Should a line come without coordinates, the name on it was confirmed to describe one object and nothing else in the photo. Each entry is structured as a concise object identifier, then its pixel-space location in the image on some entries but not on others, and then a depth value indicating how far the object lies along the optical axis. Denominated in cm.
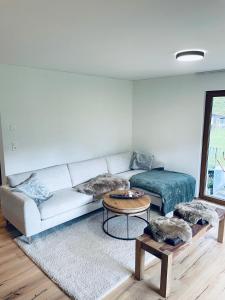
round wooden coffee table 289
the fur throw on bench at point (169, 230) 225
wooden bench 209
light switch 354
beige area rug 225
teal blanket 374
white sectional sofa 287
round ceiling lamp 257
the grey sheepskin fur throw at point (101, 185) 361
